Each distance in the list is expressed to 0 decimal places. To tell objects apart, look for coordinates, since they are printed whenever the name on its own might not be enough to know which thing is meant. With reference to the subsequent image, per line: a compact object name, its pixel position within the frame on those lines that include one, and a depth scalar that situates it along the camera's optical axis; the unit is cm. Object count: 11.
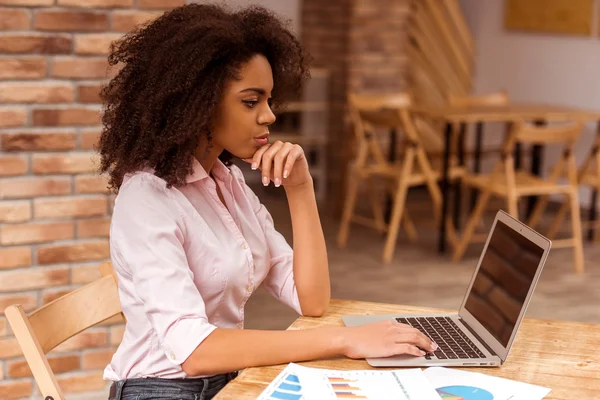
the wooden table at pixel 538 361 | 224
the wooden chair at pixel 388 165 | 657
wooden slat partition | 907
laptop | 233
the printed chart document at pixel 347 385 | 217
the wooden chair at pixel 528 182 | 608
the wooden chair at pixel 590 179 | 691
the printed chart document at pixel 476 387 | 220
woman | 232
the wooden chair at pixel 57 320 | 236
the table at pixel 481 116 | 661
